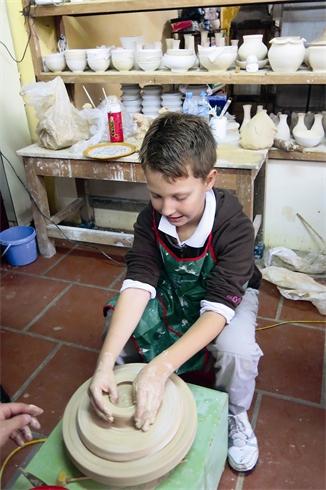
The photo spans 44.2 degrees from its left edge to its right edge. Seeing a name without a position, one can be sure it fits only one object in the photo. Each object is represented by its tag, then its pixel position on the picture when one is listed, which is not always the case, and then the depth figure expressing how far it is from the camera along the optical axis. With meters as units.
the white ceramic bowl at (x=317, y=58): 2.10
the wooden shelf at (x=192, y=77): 2.17
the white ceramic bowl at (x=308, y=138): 2.32
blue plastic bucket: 2.59
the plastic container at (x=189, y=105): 2.36
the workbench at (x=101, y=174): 2.08
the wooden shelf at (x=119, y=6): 2.18
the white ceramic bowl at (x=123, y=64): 2.46
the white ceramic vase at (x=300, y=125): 2.41
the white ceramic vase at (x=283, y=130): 2.48
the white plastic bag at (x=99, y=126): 2.42
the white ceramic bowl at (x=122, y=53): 2.42
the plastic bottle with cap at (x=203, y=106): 2.35
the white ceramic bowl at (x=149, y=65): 2.41
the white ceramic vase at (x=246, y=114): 2.54
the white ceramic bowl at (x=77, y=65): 2.55
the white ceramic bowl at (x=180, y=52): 2.33
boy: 1.14
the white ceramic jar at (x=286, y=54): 2.13
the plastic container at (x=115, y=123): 2.33
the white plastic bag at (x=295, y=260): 2.45
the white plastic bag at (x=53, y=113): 2.32
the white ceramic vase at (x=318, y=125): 2.39
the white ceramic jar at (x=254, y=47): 2.34
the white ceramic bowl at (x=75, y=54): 2.52
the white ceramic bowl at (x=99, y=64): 2.51
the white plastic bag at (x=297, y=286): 2.13
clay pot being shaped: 0.95
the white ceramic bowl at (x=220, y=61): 2.26
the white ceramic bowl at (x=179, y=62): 2.34
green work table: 0.97
